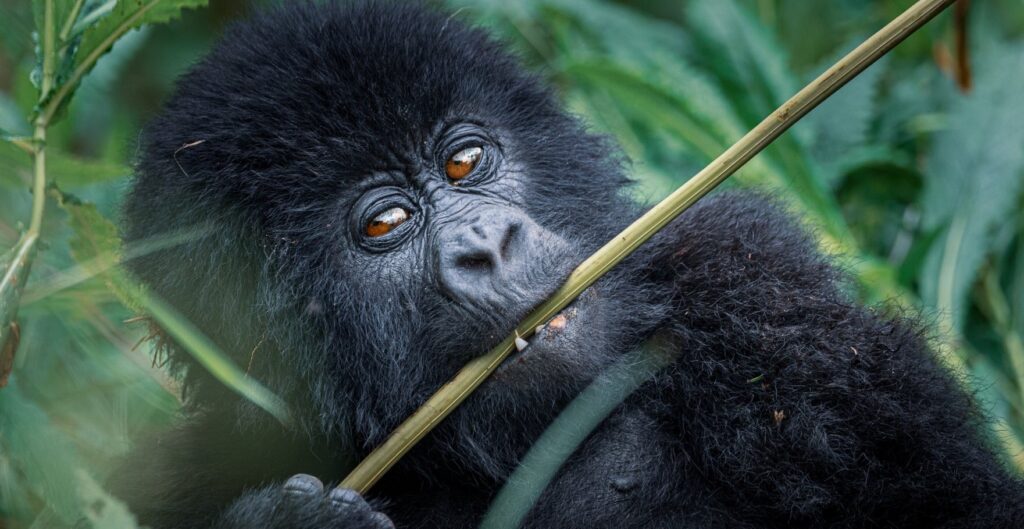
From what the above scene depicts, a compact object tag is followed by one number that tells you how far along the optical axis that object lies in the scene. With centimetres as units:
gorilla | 523
